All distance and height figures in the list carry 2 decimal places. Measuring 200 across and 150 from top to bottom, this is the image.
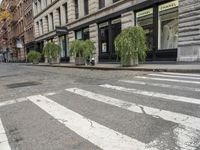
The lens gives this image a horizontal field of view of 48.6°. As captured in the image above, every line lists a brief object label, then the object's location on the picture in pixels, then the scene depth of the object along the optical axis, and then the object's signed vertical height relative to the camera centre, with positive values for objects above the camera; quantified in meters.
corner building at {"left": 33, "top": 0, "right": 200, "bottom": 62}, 13.56 +2.59
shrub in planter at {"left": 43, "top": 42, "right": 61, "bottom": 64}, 27.77 +0.59
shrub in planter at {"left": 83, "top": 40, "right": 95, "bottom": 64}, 20.56 +0.56
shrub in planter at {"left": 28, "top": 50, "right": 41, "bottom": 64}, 35.72 +0.00
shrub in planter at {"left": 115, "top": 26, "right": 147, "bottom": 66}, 14.18 +0.63
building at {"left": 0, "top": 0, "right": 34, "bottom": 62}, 47.59 +7.33
